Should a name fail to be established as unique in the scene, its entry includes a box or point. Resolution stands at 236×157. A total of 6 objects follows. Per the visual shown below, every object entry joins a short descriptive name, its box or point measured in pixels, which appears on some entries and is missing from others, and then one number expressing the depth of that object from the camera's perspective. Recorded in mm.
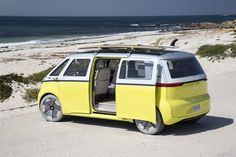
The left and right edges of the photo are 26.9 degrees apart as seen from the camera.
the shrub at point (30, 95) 14302
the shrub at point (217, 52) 23109
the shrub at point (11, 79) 16141
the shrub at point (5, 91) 14630
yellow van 9375
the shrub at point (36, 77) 17016
